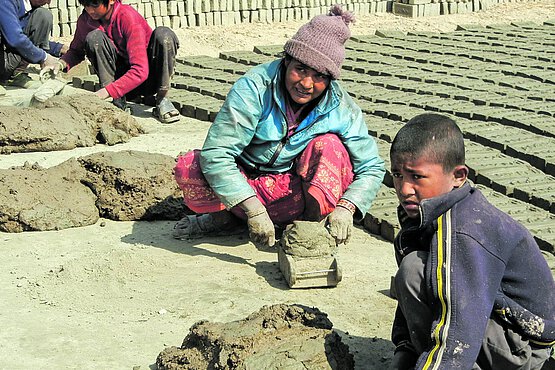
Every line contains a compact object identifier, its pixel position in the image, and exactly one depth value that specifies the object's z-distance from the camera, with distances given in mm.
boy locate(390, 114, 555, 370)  2775
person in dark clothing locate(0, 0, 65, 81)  8227
